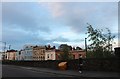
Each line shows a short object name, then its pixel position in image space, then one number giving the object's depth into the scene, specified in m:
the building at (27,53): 58.59
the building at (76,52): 47.89
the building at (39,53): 54.90
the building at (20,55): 61.89
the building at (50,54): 49.05
